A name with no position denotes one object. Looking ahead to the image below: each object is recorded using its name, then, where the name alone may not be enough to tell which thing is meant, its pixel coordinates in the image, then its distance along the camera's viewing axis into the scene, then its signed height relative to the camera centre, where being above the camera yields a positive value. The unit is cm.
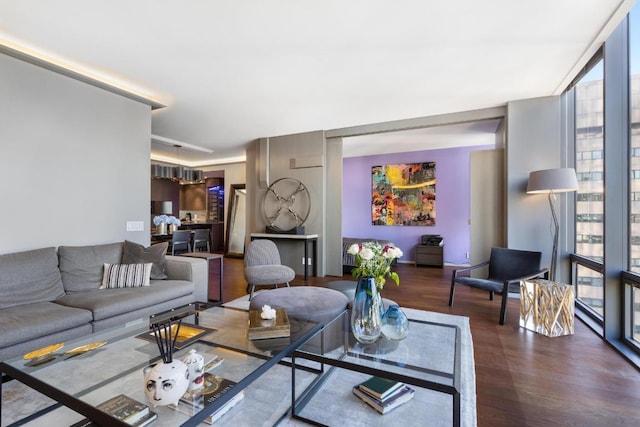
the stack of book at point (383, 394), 165 -108
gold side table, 274 -92
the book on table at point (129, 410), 113 -82
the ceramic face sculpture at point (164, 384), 116 -70
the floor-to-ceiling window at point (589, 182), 310 +38
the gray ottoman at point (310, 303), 215 -76
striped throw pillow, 289 -65
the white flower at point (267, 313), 197 -70
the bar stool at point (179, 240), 536 -54
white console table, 516 -49
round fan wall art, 558 +15
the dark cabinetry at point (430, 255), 626 -93
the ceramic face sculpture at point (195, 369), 135 -75
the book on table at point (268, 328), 179 -73
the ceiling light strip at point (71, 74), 264 +145
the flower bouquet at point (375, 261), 185 -32
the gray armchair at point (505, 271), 310 -70
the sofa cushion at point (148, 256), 316 -50
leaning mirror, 834 -29
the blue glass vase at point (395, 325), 191 -75
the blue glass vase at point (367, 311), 186 -64
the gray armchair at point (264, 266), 369 -74
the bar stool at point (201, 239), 706 -69
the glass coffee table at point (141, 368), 122 -81
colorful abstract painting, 680 +47
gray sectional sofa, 203 -75
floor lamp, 321 +36
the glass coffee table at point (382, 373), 144 -84
